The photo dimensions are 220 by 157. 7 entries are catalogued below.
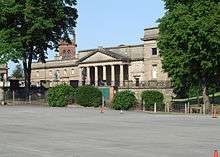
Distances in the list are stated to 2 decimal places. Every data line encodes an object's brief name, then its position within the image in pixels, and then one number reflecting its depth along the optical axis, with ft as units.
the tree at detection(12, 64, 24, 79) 504.18
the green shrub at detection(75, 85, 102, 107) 211.41
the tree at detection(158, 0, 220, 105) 166.20
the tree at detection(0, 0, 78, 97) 225.35
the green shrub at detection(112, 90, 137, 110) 195.31
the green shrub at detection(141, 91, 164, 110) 191.93
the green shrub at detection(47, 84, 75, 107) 217.97
